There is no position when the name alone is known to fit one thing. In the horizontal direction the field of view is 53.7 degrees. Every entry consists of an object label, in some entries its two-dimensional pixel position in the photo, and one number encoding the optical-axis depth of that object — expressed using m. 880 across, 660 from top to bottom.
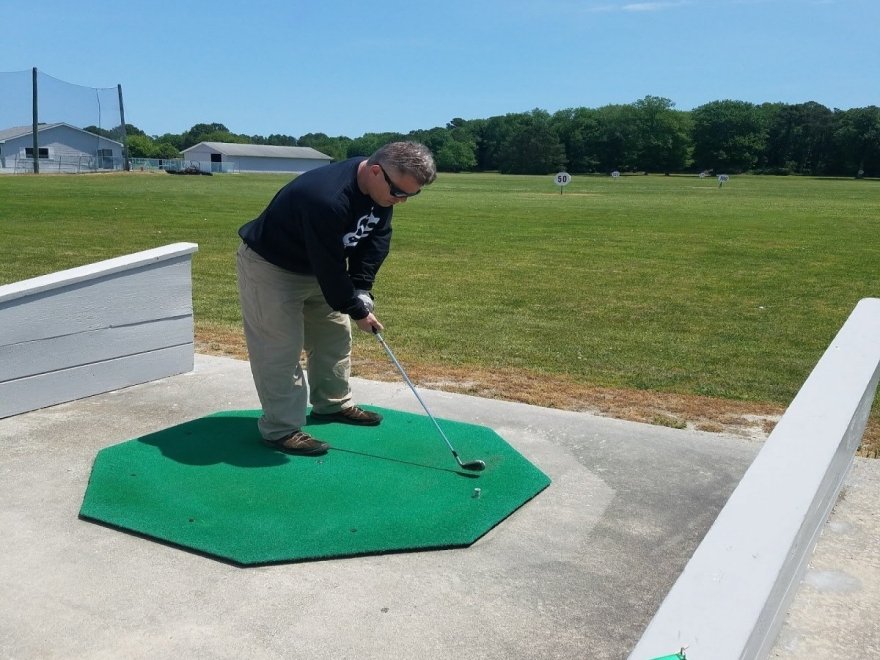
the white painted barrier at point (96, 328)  4.75
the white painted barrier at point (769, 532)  1.88
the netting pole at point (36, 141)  49.81
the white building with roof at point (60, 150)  57.91
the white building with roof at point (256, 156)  98.31
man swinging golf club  3.91
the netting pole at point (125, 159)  55.31
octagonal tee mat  3.41
